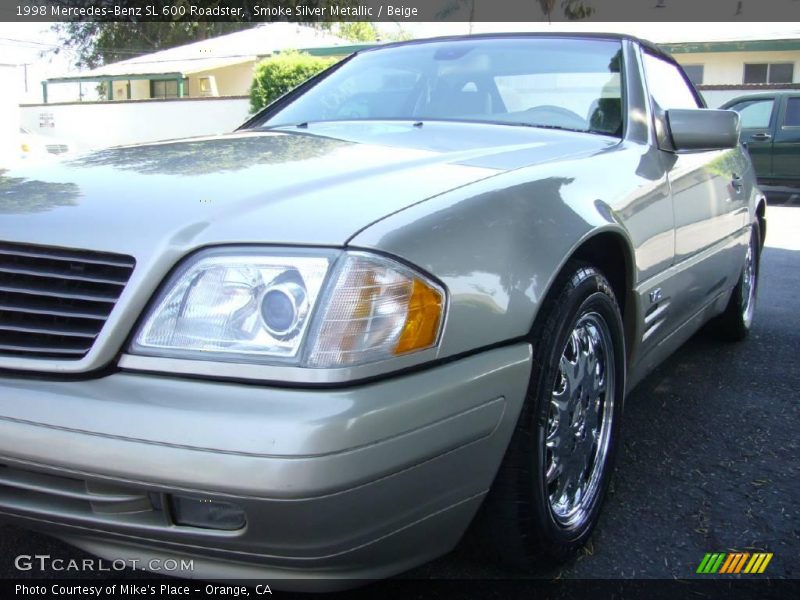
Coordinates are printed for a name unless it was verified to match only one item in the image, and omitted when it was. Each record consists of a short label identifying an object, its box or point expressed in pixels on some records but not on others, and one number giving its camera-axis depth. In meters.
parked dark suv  13.24
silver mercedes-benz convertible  1.49
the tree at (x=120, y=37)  45.94
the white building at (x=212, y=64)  29.31
